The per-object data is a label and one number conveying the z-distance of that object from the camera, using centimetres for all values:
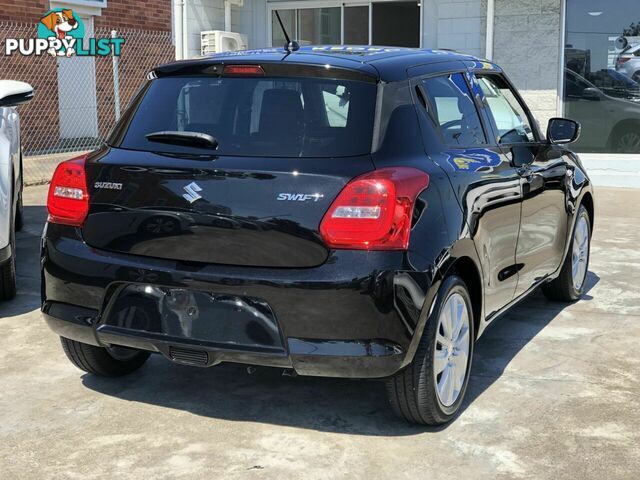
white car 548
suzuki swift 341
